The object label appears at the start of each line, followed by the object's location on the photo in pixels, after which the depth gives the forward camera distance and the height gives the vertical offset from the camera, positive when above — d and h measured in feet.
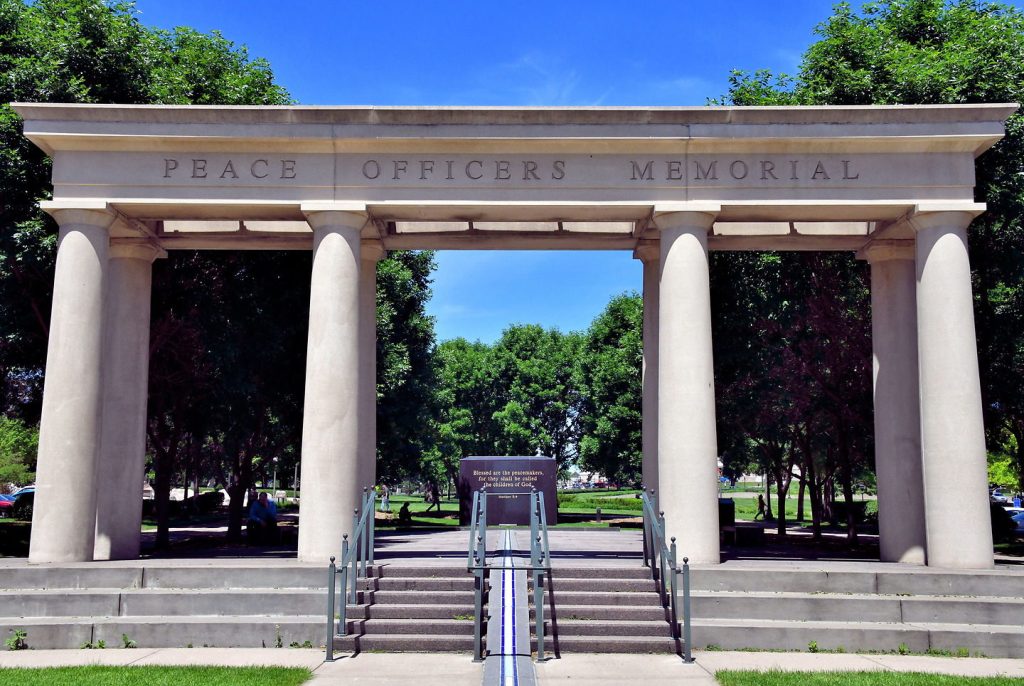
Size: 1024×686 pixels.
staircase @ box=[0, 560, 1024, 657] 38.81 -6.18
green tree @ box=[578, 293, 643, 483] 143.64 +11.32
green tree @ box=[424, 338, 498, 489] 182.70 +11.55
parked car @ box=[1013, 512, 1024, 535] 127.75 -7.19
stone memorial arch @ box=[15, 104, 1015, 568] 46.93 +14.17
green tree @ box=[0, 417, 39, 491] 149.69 +2.75
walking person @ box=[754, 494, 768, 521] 174.40 -7.93
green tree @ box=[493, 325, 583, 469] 185.68 +16.31
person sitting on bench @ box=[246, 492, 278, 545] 68.23 -4.17
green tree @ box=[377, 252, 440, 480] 100.73 +12.24
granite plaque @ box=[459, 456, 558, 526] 87.97 -1.26
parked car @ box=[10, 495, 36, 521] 133.80 -6.17
